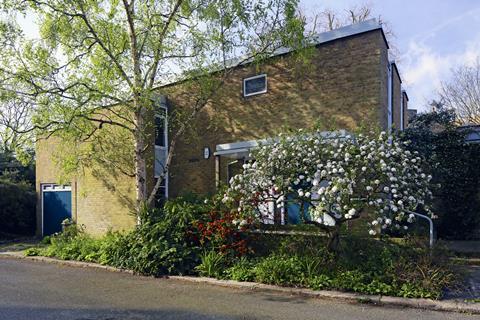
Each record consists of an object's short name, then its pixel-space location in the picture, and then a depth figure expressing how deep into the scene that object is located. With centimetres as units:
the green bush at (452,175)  1345
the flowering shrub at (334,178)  797
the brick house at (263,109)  1203
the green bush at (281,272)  835
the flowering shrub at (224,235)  990
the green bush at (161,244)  991
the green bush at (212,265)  935
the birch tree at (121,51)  1084
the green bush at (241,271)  886
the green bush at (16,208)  1872
